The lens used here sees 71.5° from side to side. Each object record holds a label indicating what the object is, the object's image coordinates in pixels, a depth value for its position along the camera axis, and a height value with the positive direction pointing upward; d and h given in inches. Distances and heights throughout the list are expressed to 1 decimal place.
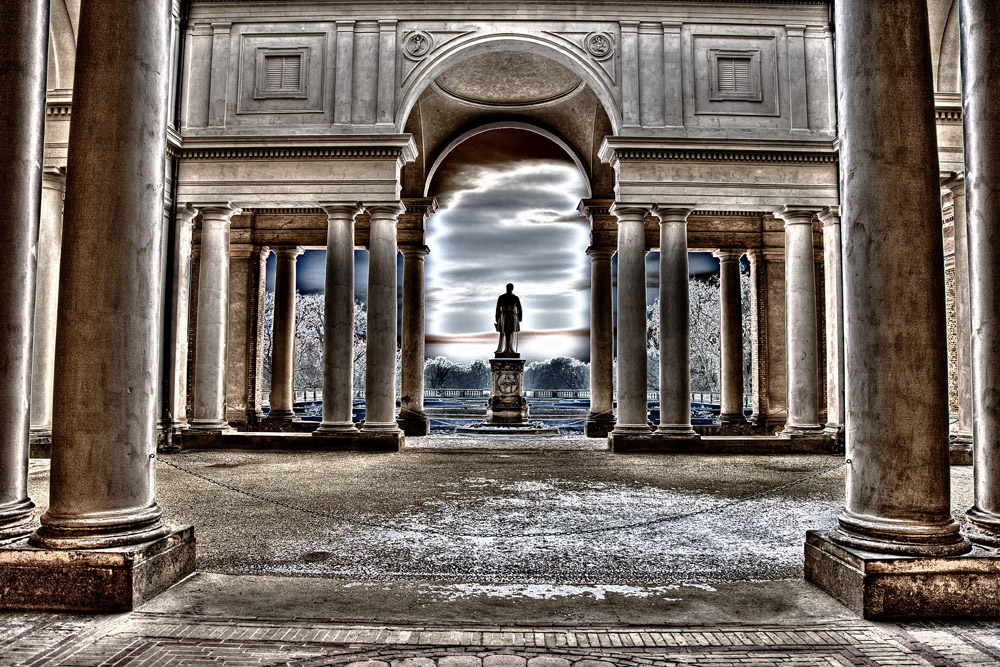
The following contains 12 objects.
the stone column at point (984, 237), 228.1 +49.8
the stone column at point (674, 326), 721.6 +60.1
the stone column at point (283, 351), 1008.2 +46.7
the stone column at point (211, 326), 740.0 +61.9
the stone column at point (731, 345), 999.0 +56.1
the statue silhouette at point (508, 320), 1093.1 +99.5
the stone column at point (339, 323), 725.9 +63.7
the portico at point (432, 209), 211.9 +91.1
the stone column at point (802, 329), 734.5 +58.2
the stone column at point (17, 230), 228.4 +51.3
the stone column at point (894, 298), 209.5 +26.4
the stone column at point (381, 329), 729.0 +57.0
